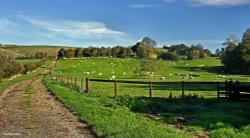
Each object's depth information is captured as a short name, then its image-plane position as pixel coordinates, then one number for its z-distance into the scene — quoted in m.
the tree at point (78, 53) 134.14
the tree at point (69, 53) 130.79
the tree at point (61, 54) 130.10
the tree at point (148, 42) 108.39
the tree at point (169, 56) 141.53
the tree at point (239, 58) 93.95
